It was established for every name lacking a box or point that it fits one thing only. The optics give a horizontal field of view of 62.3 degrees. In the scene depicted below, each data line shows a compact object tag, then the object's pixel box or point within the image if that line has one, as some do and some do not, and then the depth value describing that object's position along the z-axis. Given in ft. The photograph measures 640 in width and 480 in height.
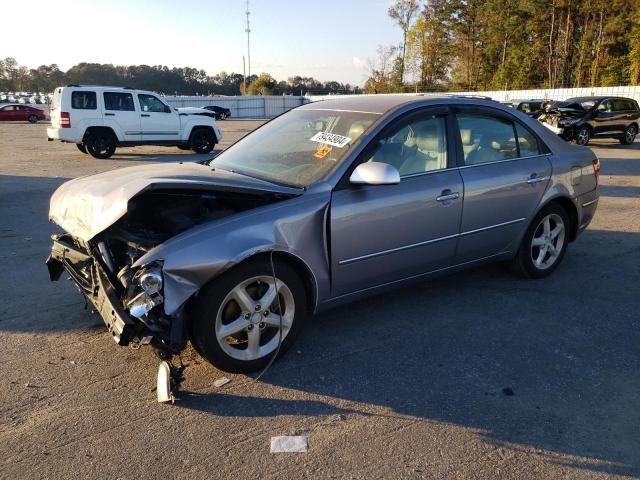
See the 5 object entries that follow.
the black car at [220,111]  145.87
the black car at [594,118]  58.90
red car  123.44
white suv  47.80
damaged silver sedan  9.89
